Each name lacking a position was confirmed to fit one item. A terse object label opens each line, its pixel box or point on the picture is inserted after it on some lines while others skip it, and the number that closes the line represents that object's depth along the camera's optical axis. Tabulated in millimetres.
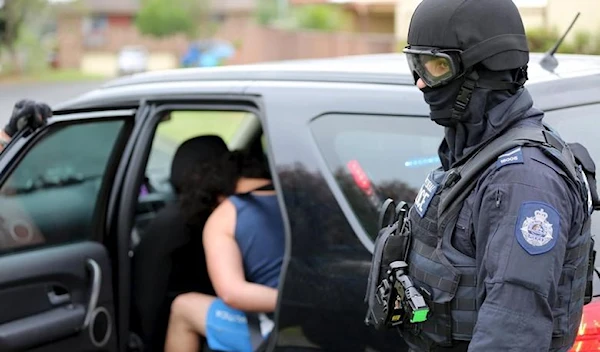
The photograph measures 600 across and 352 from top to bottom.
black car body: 4437
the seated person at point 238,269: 5480
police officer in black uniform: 3025
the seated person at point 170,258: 6578
